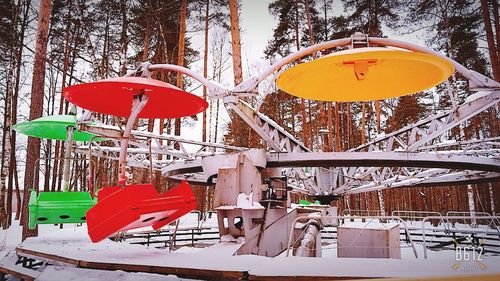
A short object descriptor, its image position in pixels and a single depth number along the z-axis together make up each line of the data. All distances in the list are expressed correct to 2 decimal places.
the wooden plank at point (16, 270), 4.94
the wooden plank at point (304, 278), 3.03
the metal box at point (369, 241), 6.16
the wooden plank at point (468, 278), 2.36
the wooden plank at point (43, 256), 4.32
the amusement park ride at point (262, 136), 3.28
